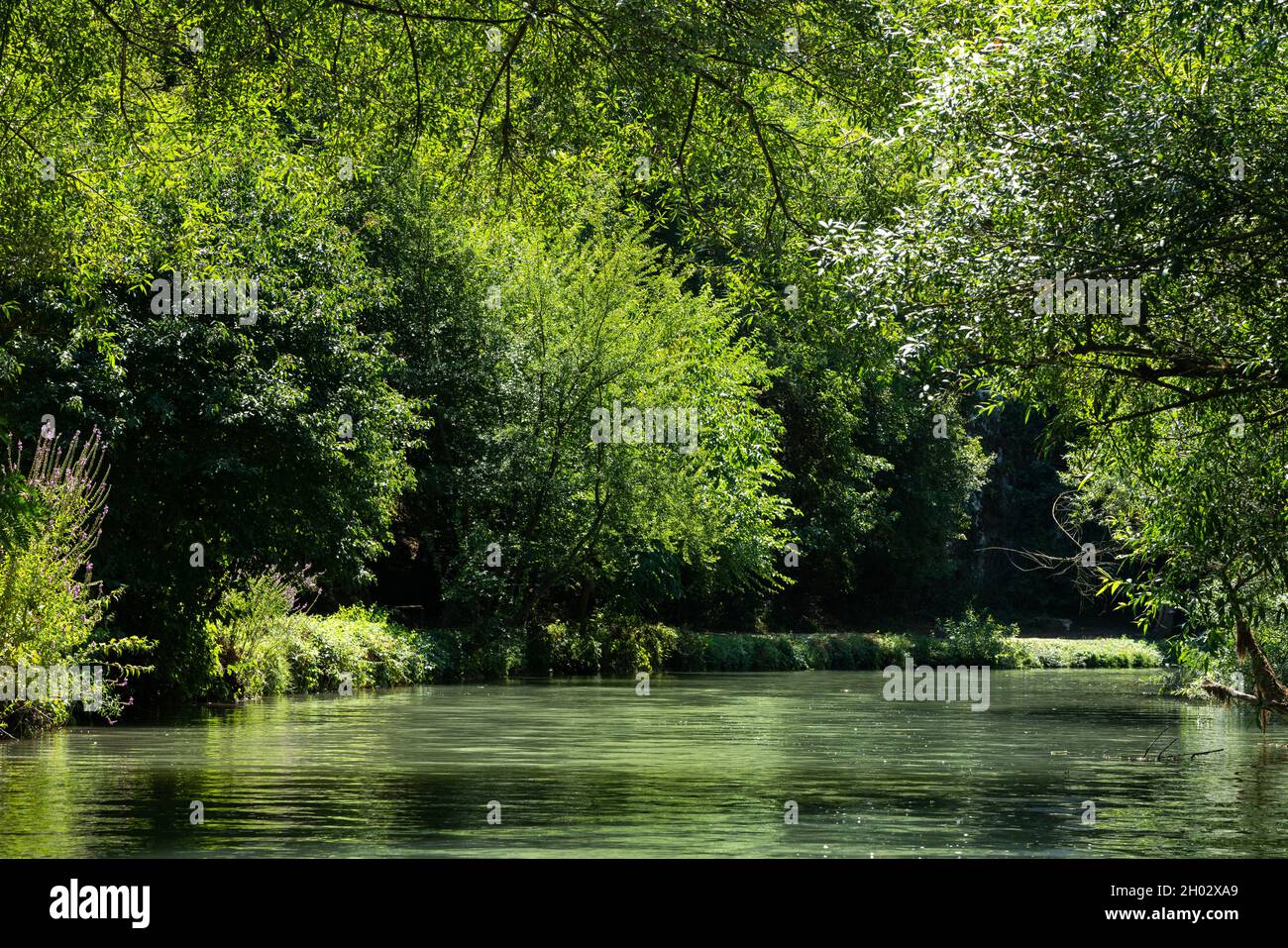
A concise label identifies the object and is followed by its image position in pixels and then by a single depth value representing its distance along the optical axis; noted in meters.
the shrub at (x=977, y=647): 44.88
